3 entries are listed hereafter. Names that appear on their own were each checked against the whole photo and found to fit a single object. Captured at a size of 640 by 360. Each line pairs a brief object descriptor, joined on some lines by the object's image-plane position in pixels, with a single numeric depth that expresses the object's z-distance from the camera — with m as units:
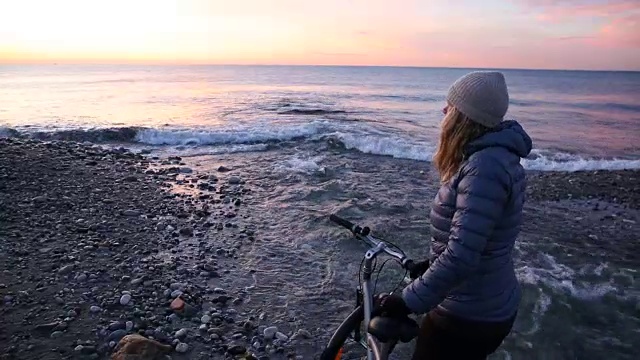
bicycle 2.55
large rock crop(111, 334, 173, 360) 4.64
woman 2.29
